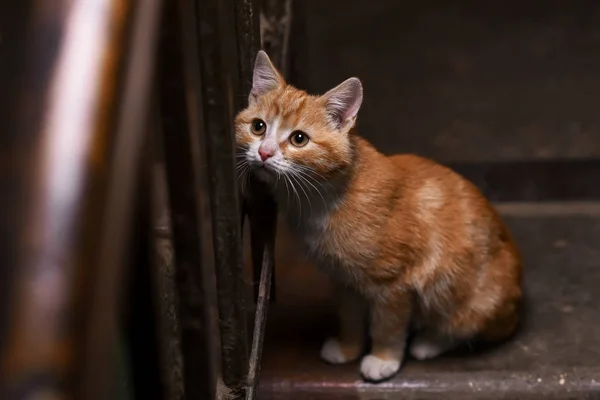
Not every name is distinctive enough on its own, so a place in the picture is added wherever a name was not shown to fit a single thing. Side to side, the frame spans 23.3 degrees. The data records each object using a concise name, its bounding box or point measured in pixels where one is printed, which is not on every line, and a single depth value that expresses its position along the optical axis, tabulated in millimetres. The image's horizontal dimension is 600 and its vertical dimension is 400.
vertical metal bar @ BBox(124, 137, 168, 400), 747
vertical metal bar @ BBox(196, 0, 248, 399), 715
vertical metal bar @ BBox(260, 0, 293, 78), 1125
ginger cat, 949
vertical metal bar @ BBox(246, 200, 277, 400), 888
